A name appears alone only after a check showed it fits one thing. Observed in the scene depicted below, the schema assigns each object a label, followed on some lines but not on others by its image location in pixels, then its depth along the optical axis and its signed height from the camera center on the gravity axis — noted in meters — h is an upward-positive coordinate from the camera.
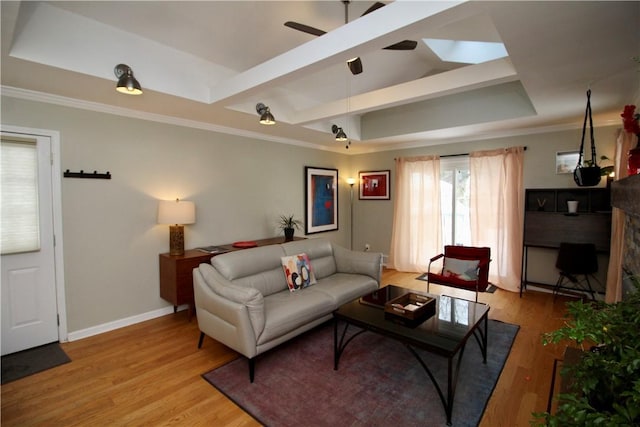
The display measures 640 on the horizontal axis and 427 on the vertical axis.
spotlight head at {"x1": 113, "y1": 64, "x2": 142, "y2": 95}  2.33 +0.89
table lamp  3.35 -0.20
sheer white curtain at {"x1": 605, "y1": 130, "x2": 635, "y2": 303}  3.14 -0.37
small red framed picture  5.94 +0.30
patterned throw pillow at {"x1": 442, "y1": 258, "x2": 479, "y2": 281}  3.79 -0.88
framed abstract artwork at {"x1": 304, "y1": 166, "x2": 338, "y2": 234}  5.44 +0.02
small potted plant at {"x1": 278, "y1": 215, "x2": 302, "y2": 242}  4.67 -0.41
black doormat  2.48 -1.42
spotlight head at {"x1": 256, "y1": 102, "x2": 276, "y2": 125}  3.22 +0.87
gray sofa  2.38 -0.92
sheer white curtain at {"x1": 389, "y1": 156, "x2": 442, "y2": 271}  5.30 -0.26
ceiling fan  2.30 +1.32
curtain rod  4.99 +0.77
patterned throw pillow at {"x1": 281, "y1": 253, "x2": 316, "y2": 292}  3.26 -0.79
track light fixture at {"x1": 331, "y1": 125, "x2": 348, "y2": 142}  3.85 +0.82
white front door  2.69 -0.42
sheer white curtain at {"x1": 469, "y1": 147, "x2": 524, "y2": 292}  4.45 -0.12
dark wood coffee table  2.00 -0.95
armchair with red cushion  3.66 -0.86
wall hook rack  2.95 +0.25
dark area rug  2.00 -1.41
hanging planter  2.62 +0.24
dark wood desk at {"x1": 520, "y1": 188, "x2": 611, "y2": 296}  3.82 -0.26
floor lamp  6.48 -0.25
